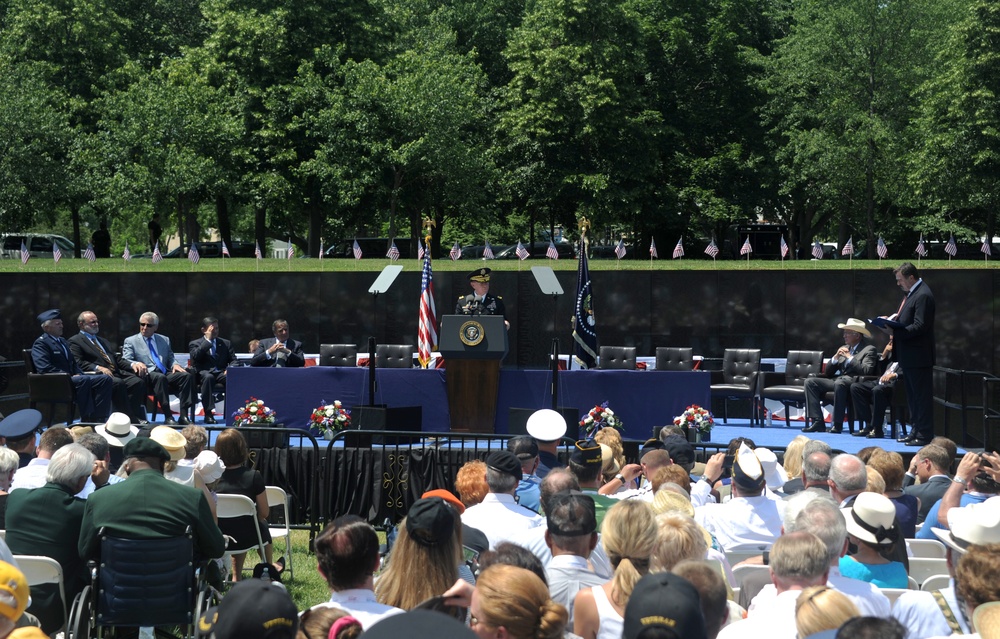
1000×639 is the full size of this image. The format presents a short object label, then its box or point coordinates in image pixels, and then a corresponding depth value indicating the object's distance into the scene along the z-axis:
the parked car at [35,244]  38.75
